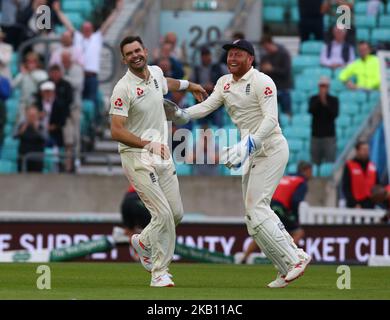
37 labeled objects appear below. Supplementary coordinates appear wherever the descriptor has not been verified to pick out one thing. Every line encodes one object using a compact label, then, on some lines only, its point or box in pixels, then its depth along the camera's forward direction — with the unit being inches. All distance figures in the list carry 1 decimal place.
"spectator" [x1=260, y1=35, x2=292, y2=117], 1016.2
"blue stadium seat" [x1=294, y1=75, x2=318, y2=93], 1040.8
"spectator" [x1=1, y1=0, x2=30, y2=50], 1086.4
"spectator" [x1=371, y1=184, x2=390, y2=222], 923.4
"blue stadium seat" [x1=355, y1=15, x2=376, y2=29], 1101.7
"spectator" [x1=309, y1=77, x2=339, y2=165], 978.1
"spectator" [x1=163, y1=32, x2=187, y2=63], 1050.1
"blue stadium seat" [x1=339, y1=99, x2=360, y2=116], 1019.3
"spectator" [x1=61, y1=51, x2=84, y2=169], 988.6
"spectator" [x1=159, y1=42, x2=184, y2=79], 984.3
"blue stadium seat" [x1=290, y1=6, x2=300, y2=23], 1147.3
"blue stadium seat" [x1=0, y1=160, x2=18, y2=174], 1000.9
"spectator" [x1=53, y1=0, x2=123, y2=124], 1014.4
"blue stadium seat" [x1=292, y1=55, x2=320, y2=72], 1066.1
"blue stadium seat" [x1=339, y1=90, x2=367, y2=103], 1024.9
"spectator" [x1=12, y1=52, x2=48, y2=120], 1004.6
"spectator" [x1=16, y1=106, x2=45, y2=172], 982.4
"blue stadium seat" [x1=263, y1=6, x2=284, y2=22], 1149.1
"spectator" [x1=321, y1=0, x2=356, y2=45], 1056.8
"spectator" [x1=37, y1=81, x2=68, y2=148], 980.6
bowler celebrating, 594.2
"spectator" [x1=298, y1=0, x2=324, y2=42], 1092.5
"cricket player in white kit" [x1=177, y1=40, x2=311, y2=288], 593.9
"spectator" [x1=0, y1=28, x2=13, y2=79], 1027.3
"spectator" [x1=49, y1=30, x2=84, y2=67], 1017.5
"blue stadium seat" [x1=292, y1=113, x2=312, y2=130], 1004.6
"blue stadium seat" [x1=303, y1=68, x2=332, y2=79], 1048.0
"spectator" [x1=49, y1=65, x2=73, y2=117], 983.6
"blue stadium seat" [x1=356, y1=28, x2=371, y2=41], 1096.9
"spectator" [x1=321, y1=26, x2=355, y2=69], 1046.4
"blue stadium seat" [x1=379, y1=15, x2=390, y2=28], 1106.7
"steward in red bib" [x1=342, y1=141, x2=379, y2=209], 953.5
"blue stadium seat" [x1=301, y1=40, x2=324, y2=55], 1077.1
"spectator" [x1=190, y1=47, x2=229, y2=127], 1000.2
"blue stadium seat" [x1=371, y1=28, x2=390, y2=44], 1099.9
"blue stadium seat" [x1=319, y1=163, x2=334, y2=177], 985.5
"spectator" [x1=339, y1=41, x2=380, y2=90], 1023.6
